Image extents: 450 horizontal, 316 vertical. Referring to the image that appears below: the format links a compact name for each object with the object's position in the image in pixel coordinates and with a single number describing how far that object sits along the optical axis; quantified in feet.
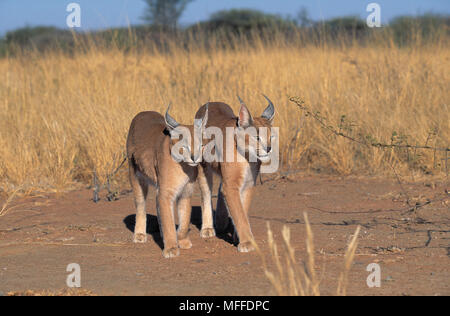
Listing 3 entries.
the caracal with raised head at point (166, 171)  34.30
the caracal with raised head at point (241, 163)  34.14
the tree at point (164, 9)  226.85
